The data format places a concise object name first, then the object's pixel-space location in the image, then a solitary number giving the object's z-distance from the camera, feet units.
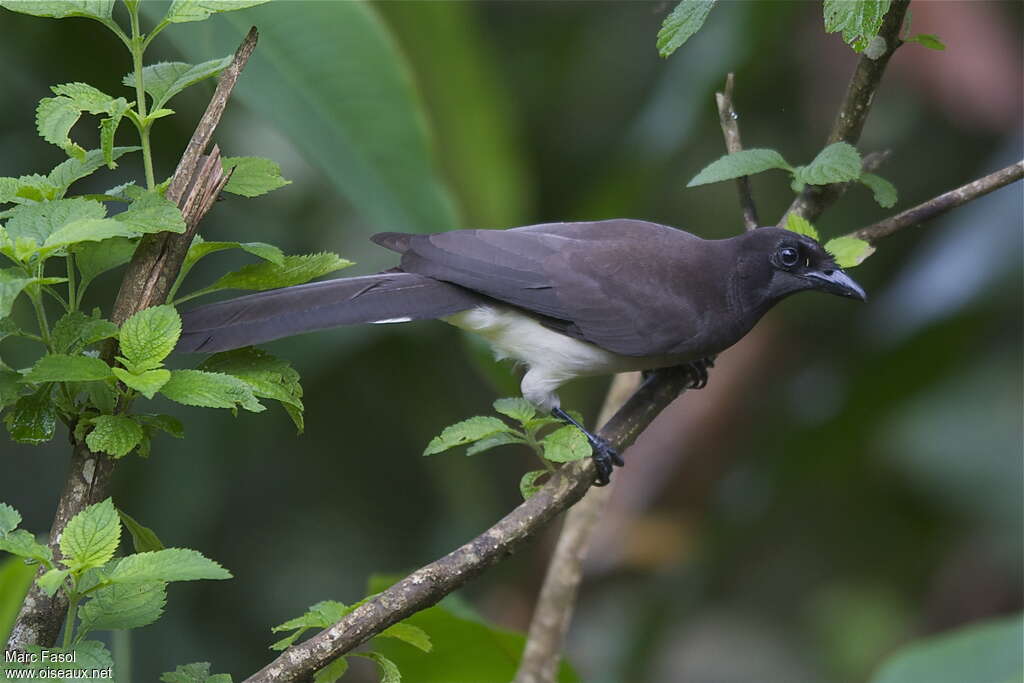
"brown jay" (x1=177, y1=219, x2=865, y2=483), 31.47
